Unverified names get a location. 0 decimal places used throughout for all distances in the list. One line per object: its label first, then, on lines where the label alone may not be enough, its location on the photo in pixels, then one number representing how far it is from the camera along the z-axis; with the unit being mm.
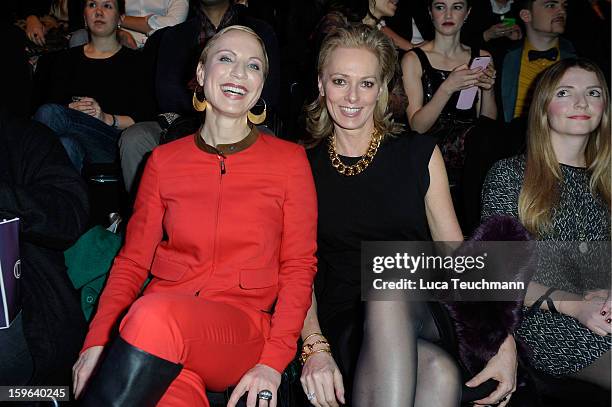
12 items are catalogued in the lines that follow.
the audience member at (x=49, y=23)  4211
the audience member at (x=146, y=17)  3973
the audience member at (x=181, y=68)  2973
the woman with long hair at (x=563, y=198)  2143
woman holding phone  3295
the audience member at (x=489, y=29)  4227
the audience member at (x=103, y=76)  3479
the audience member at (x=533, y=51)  3707
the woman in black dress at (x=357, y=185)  2100
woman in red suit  1766
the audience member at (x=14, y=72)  3076
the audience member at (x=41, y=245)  2023
